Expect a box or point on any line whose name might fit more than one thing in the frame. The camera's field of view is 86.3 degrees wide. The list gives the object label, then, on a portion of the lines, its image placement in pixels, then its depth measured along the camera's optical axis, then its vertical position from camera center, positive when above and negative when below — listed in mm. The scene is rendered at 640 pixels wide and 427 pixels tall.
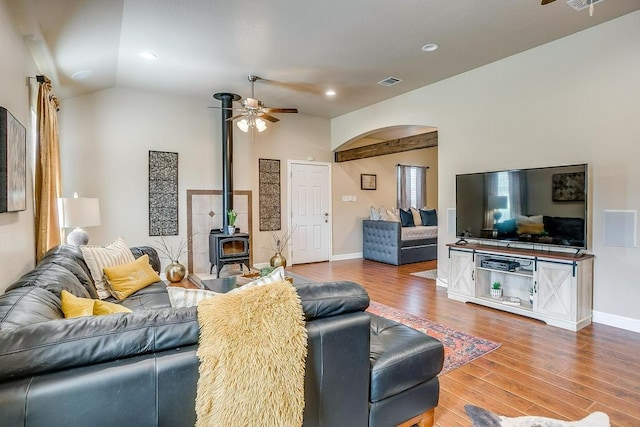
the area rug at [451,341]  2709 -1206
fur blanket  1154 -541
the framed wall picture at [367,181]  7664 +583
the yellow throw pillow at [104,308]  1611 -474
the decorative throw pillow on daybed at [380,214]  7311 -157
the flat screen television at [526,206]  3414 -2
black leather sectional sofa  987 -510
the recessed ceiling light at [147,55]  3797 +1738
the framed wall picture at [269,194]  6340 +257
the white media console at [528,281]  3303 -835
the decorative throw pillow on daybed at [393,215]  7340 -181
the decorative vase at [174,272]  5148 -959
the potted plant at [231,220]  5395 -191
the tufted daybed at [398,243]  6516 -720
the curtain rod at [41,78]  3183 +1235
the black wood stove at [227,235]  5301 -401
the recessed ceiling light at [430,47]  3701 +1763
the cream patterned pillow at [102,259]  3010 -467
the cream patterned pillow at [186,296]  1570 -409
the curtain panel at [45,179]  3187 +302
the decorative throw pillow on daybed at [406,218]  7605 -261
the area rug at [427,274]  5504 -1137
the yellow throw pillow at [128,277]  3020 -630
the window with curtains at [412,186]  8680 +537
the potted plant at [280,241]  6321 -650
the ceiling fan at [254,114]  4102 +1166
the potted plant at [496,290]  3998 -992
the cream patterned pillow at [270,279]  1593 -350
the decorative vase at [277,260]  5913 -929
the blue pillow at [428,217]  8039 -254
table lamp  3387 -59
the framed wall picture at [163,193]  5316 +247
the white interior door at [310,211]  6746 -74
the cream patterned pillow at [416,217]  7879 -249
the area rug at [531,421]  1904 -1226
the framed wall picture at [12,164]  2104 +317
